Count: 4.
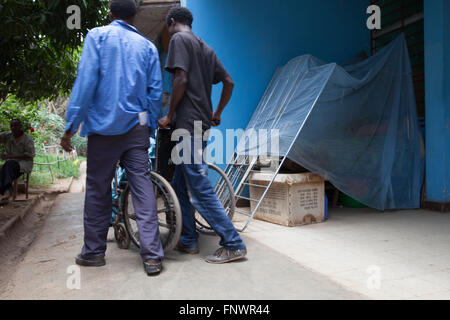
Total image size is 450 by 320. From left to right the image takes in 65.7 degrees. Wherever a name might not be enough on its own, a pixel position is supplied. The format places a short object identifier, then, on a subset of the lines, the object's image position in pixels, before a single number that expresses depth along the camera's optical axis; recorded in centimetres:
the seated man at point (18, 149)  580
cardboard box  368
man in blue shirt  225
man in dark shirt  244
